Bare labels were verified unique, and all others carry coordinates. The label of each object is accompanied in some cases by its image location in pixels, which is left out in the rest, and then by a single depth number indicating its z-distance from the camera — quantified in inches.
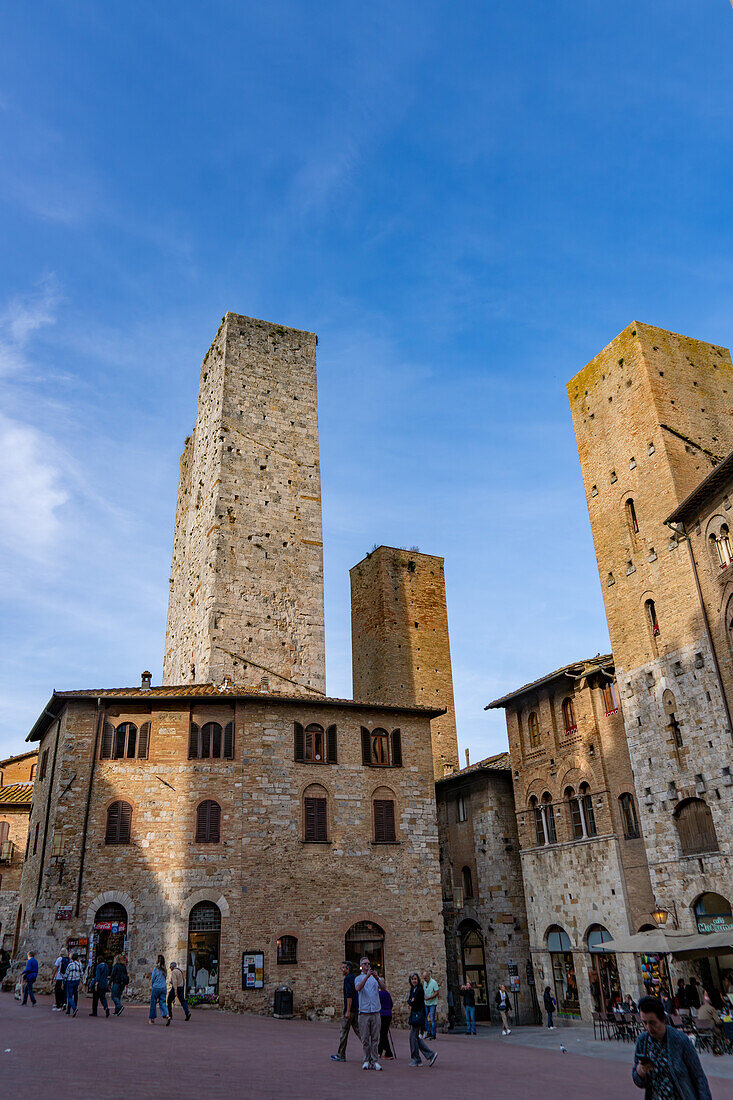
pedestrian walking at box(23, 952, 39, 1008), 765.9
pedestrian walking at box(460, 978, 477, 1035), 934.4
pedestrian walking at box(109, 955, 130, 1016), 733.0
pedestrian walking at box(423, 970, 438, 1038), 712.6
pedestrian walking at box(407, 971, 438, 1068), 545.3
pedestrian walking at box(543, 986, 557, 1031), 1020.8
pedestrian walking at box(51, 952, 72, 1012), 716.7
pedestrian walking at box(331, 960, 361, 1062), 529.0
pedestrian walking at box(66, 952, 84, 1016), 687.1
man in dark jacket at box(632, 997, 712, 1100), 216.8
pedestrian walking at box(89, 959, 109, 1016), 687.7
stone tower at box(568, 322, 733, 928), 936.9
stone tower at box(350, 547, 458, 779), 1649.9
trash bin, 873.5
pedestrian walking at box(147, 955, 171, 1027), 670.4
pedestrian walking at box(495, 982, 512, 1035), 961.5
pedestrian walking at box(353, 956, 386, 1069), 503.5
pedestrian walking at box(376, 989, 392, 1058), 575.8
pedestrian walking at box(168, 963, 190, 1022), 727.1
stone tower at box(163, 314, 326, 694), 1280.8
